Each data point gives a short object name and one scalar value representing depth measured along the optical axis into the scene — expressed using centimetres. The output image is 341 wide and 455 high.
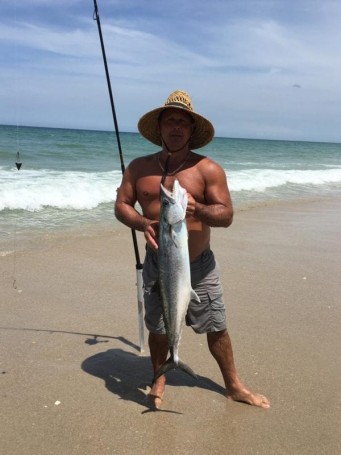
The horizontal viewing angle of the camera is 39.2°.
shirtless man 326
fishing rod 396
